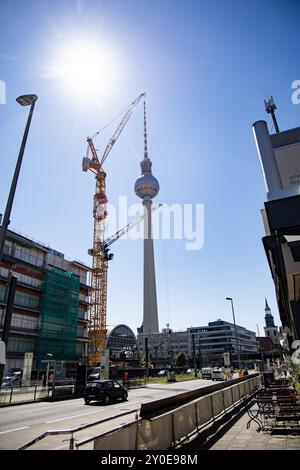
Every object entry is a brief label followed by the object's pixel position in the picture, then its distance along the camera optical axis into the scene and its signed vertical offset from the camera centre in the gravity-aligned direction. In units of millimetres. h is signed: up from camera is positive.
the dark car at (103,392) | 19828 -467
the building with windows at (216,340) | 129625 +15226
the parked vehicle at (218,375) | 45750 +783
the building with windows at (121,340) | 118325 +14990
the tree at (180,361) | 91681 +5298
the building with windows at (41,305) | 54062 +13299
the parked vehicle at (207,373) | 49562 +1094
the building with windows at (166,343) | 140625 +15414
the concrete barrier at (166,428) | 5242 -877
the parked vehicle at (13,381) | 35525 +471
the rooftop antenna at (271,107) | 14352 +10874
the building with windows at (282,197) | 6371 +3339
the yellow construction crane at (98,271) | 68750 +22393
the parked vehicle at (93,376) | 40462 +857
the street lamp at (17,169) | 8047 +5532
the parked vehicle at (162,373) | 65412 +1687
